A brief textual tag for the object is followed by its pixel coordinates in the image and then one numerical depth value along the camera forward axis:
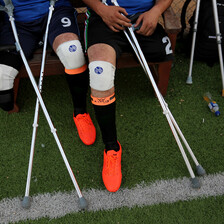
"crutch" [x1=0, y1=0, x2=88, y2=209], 1.77
